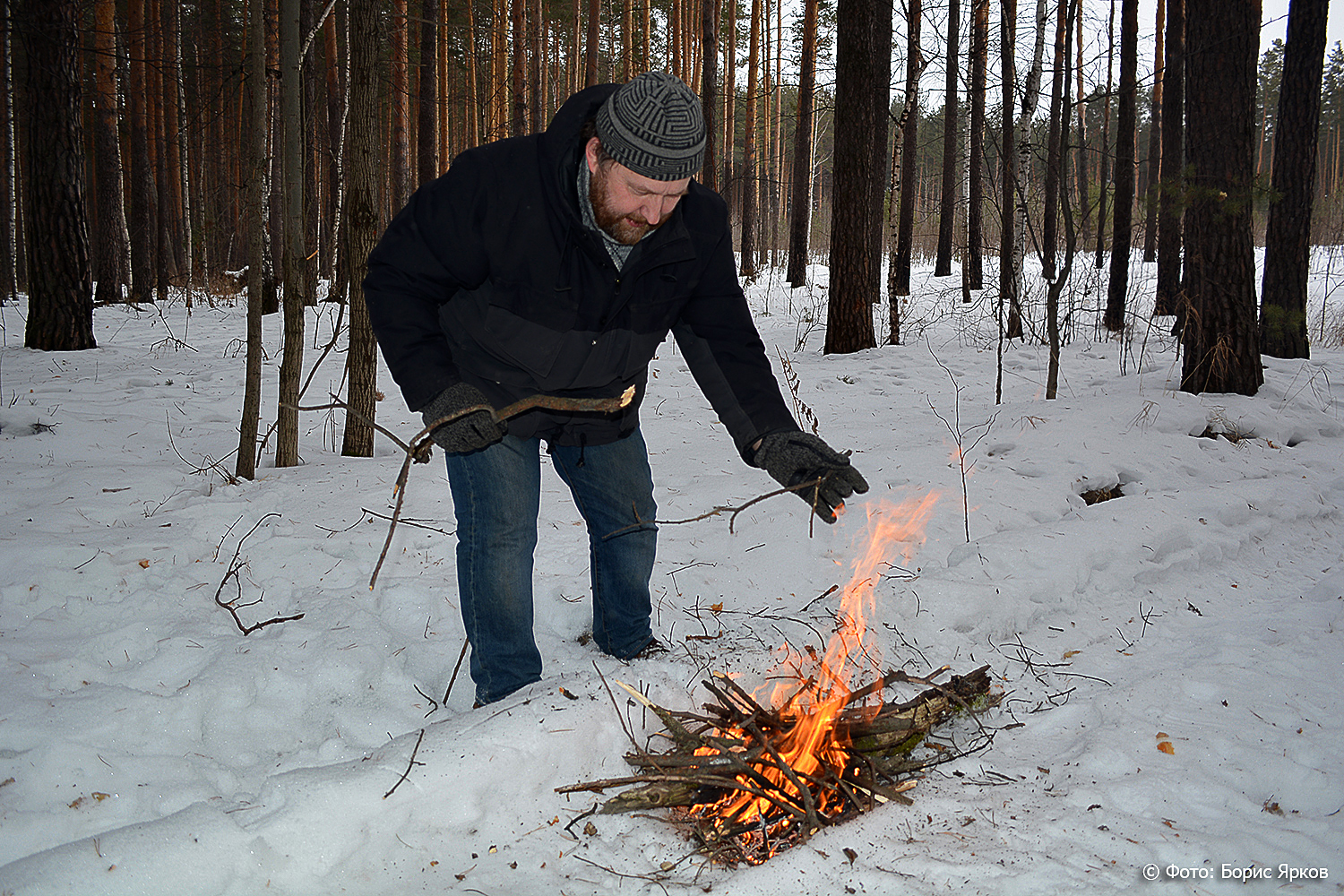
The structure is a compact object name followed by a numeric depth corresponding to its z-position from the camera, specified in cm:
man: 214
